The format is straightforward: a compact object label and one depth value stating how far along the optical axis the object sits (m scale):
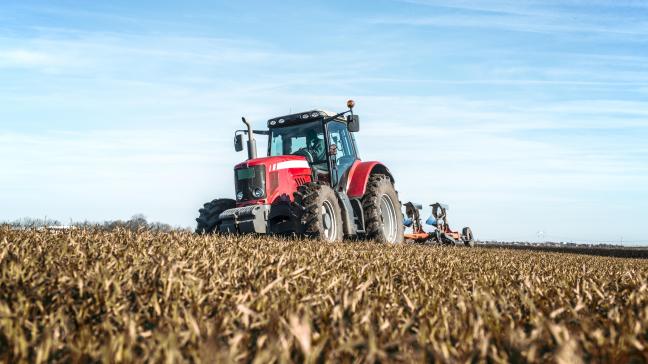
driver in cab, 10.48
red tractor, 9.06
